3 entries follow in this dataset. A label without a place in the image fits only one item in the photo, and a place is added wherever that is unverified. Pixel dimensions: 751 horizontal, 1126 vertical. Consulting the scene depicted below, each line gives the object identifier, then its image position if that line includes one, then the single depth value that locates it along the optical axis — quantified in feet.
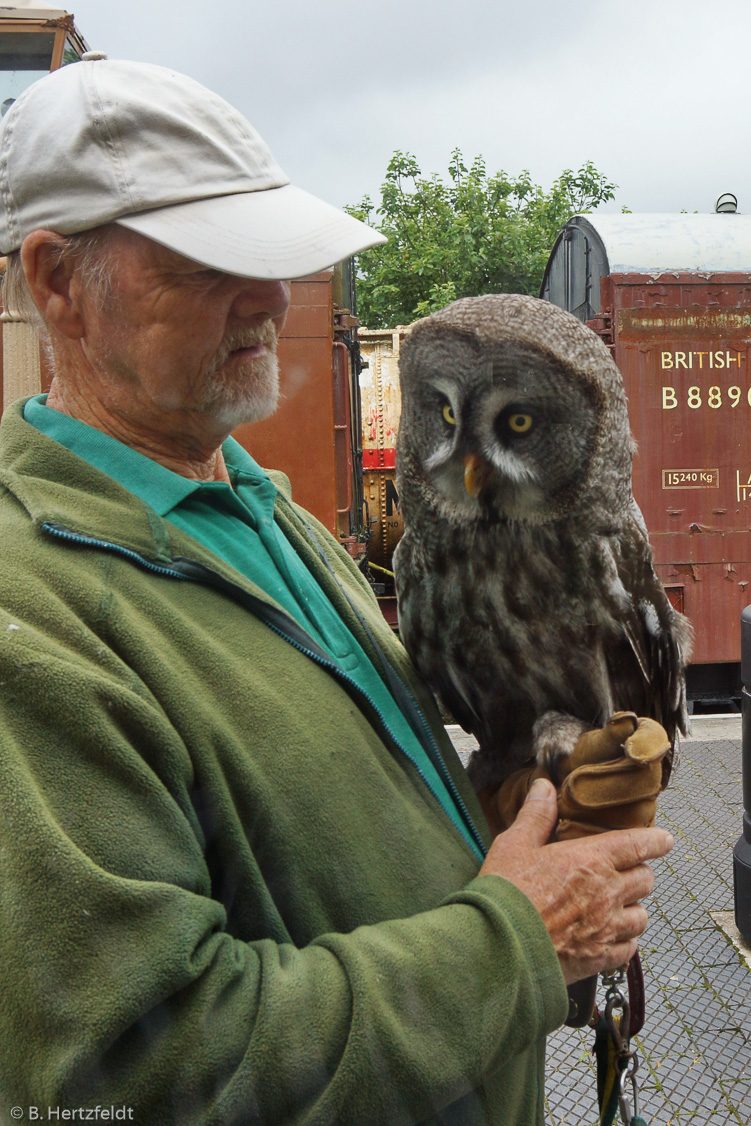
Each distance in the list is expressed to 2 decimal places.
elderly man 2.44
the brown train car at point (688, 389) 16.31
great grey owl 4.56
